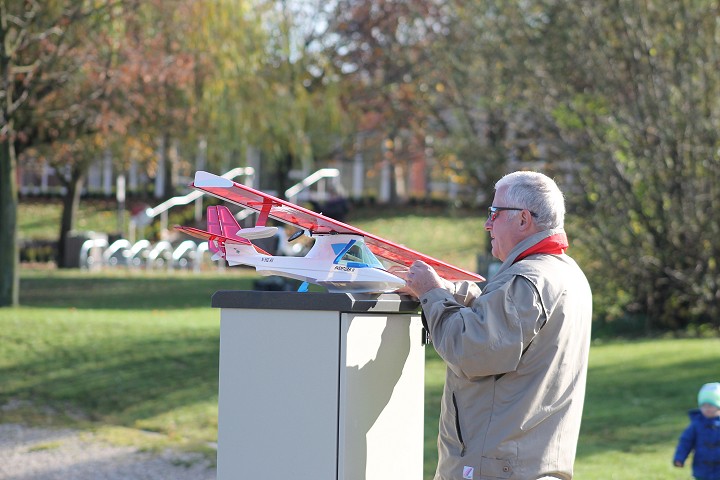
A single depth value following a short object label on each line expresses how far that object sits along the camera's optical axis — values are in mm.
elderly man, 7238
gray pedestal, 7762
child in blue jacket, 15045
